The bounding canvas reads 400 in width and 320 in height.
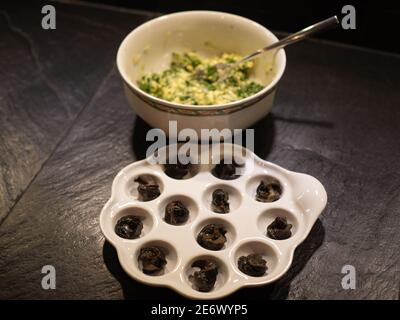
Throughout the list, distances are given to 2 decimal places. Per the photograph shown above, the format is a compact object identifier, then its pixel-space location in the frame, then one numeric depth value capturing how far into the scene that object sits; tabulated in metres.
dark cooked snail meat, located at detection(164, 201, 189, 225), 0.98
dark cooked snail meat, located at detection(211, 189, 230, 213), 1.00
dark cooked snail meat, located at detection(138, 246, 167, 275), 0.90
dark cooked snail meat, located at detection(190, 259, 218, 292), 0.88
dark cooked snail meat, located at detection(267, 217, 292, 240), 0.95
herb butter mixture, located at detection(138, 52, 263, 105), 1.13
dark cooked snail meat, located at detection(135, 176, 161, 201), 1.02
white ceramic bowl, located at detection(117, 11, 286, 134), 1.06
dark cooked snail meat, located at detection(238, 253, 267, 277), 0.89
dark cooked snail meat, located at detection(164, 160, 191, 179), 1.07
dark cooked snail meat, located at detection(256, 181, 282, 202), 1.02
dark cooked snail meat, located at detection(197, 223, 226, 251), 0.93
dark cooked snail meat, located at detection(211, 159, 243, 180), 1.07
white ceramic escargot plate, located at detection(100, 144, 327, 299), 0.89
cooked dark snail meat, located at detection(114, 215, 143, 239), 0.94
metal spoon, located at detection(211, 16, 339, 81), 1.11
